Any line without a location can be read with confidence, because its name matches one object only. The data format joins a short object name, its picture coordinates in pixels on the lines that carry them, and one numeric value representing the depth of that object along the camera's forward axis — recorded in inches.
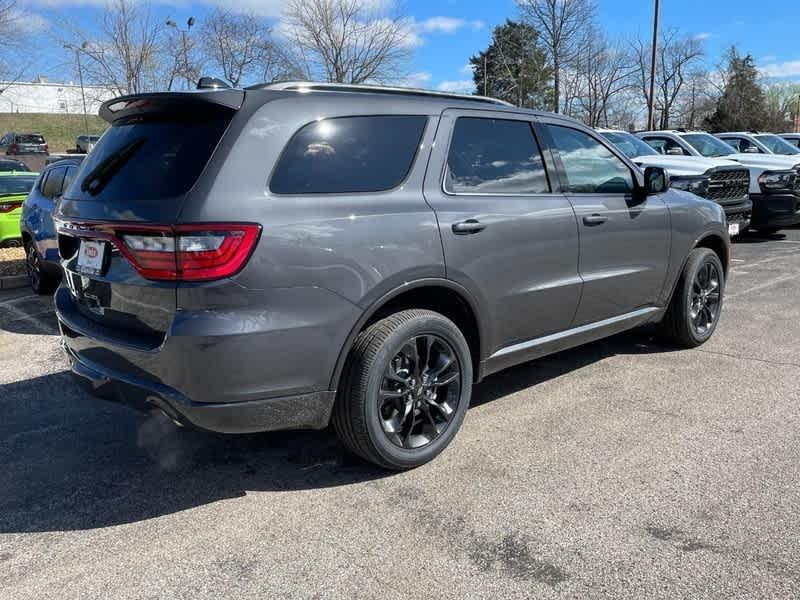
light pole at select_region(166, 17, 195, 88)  797.1
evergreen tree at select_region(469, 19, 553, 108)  1424.7
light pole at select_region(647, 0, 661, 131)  960.3
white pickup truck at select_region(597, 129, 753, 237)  375.6
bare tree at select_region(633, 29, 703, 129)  1925.3
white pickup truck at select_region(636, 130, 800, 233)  433.4
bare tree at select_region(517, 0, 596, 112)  1240.8
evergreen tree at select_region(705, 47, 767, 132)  1878.7
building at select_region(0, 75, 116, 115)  2709.2
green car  373.1
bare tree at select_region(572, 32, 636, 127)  1490.2
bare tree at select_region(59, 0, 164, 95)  738.2
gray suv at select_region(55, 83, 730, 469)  105.0
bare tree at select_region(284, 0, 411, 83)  1034.2
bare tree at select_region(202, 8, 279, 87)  980.6
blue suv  270.4
